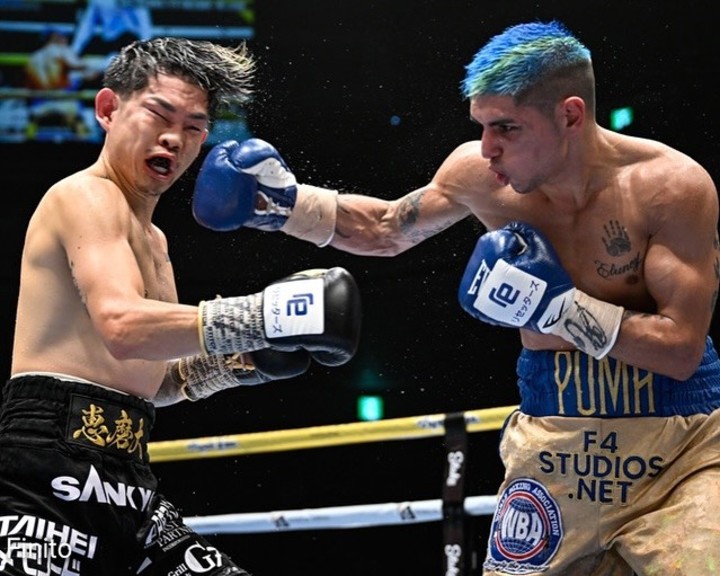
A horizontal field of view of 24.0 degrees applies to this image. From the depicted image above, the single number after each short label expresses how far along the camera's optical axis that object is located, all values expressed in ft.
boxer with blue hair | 7.48
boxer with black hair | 6.85
